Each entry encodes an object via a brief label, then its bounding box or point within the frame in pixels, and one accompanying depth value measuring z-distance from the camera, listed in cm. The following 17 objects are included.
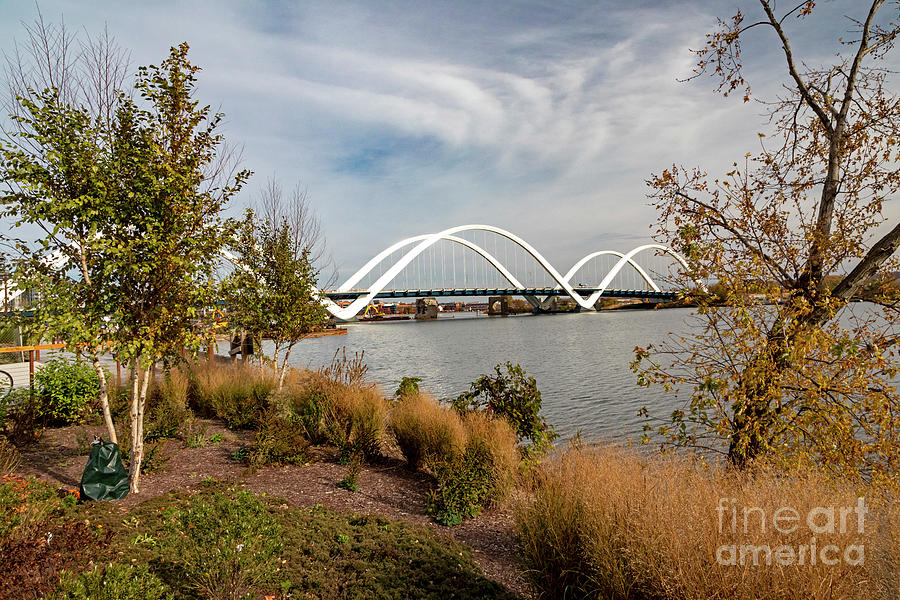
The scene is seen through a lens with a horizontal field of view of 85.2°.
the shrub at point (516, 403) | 686
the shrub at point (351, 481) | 587
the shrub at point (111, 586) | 249
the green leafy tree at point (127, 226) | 498
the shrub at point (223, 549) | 298
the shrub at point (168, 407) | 797
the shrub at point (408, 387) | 877
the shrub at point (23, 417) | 743
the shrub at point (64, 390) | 857
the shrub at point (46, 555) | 282
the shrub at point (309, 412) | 783
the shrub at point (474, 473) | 518
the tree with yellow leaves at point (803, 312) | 383
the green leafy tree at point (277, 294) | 1116
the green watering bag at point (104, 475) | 514
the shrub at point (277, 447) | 670
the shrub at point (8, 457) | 536
